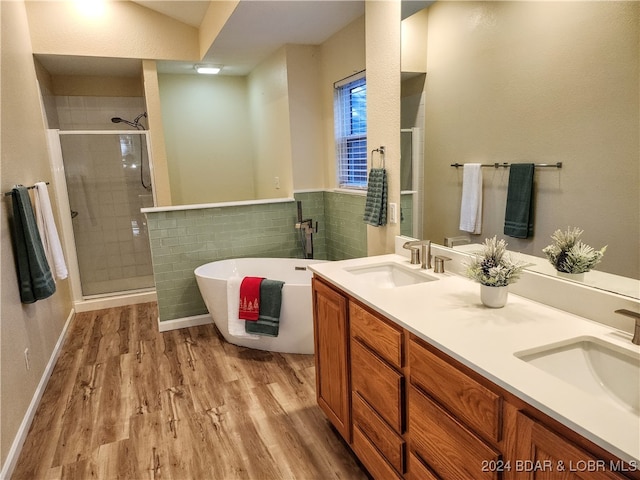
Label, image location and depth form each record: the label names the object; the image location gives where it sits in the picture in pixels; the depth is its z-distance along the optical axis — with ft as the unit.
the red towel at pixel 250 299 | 9.98
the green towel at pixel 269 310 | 9.95
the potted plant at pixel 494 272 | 4.79
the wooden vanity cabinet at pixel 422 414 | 3.07
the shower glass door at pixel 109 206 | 14.64
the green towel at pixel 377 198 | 8.24
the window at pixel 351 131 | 11.18
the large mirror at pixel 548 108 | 4.02
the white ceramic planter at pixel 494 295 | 4.87
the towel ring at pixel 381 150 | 8.26
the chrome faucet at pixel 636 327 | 3.77
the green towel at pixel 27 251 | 8.06
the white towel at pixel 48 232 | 9.56
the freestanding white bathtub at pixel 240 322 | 9.95
